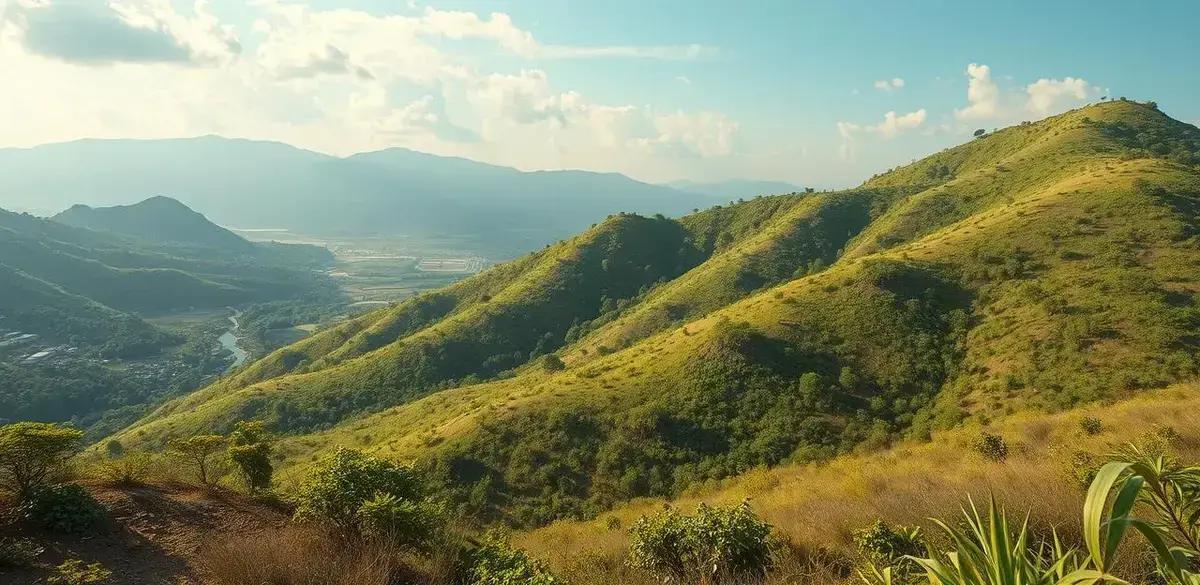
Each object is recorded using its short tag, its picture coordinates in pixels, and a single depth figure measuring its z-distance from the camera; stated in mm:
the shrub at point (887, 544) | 9047
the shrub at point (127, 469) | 15078
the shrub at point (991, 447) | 17852
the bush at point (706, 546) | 9883
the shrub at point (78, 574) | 10328
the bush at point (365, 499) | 11867
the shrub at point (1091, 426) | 18078
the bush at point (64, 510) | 12148
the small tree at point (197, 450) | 16906
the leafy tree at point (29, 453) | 12336
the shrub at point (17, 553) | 10570
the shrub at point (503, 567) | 9766
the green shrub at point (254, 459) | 17312
